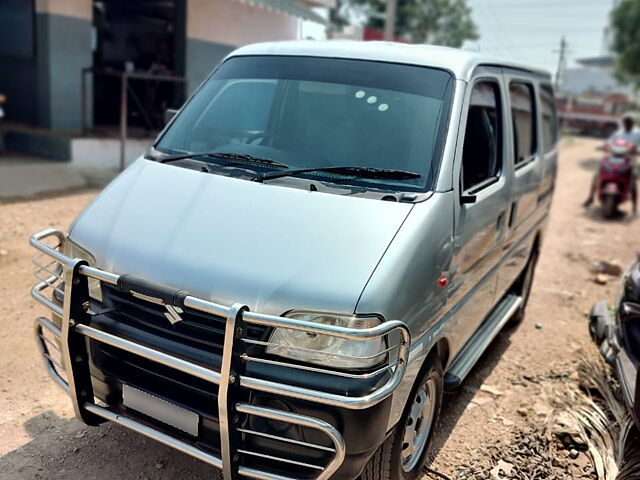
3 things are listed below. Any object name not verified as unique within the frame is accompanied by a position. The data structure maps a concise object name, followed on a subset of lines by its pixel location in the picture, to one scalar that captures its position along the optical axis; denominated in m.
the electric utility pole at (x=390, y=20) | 16.75
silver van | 2.27
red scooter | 9.98
